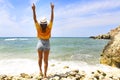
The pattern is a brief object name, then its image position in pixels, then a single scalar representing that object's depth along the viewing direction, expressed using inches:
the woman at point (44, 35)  121.8
